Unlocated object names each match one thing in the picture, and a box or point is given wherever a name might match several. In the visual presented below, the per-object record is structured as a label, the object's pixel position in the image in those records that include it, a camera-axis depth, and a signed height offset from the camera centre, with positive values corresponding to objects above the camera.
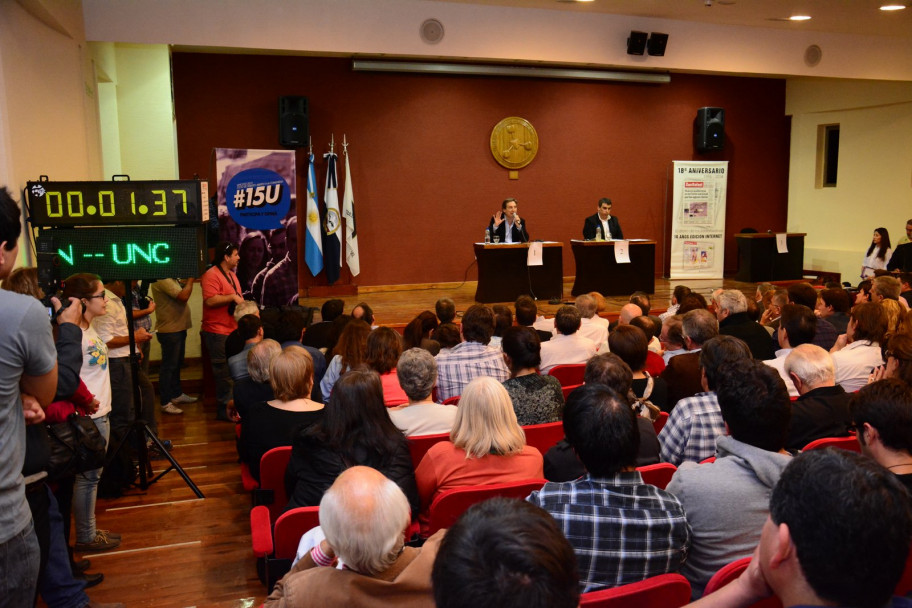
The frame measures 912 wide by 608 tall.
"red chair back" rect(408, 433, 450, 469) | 3.04 -0.92
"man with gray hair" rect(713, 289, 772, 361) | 4.68 -0.72
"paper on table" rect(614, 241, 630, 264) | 9.60 -0.52
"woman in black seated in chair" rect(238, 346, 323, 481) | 3.30 -0.86
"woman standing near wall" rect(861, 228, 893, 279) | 9.48 -0.60
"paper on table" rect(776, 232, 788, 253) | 10.95 -0.50
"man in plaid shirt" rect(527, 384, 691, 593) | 1.87 -0.74
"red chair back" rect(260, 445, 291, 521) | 3.13 -1.07
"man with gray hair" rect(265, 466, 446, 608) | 1.55 -0.71
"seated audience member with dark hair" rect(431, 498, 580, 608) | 1.04 -0.49
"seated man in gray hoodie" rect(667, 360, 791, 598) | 2.02 -0.72
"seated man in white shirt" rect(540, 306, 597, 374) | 4.64 -0.82
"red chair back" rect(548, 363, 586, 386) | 4.43 -0.95
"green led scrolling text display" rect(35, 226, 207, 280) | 3.91 -0.18
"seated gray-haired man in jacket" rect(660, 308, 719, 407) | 3.79 -0.83
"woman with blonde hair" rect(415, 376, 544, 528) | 2.61 -0.81
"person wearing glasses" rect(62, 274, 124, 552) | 3.53 -0.79
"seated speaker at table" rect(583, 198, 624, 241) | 9.79 -0.20
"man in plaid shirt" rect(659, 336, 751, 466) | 2.88 -0.82
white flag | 9.88 -0.24
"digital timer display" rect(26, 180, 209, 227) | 3.91 +0.07
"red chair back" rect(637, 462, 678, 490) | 2.52 -0.87
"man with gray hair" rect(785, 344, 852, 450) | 3.03 -0.78
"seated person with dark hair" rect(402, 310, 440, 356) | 4.99 -0.77
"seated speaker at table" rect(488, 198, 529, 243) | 9.32 -0.18
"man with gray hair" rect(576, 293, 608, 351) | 5.35 -0.80
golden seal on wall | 10.67 +0.96
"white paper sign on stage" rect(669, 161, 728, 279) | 11.20 -0.15
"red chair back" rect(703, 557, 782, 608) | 1.72 -0.82
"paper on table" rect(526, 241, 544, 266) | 9.11 -0.52
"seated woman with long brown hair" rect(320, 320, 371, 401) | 4.17 -0.76
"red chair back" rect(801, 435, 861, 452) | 2.75 -0.85
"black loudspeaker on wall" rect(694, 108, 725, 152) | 11.30 +1.18
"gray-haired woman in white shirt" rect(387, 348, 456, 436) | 3.18 -0.81
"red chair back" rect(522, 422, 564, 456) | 3.18 -0.94
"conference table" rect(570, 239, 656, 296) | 9.61 -0.75
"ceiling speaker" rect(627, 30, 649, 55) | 9.37 +2.05
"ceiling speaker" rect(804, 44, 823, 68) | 10.31 +2.06
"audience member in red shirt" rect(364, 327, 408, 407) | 3.93 -0.74
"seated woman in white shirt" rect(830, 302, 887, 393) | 3.95 -0.75
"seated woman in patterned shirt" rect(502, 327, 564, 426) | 3.42 -0.79
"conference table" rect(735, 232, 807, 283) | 10.95 -0.72
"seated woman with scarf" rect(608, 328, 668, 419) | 3.65 -0.68
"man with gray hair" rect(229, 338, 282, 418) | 3.84 -0.85
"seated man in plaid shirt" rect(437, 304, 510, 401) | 4.12 -0.80
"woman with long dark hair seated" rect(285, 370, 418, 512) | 2.70 -0.80
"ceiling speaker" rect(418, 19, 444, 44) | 8.70 +2.06
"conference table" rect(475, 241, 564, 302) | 9.17 -0.76
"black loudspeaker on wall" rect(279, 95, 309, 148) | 9.35 +1.13
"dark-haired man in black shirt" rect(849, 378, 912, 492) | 2.14 -0.62
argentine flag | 9.69 -0.29
